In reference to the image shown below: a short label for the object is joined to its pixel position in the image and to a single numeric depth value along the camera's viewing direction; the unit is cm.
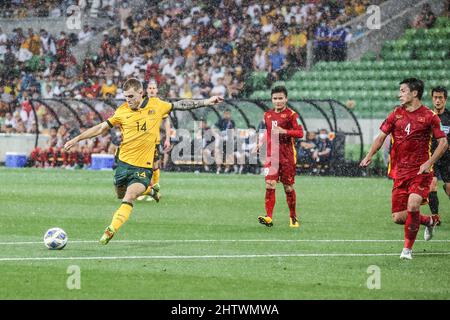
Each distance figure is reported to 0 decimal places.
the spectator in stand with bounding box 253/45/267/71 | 3909
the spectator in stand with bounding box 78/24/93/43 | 4566
